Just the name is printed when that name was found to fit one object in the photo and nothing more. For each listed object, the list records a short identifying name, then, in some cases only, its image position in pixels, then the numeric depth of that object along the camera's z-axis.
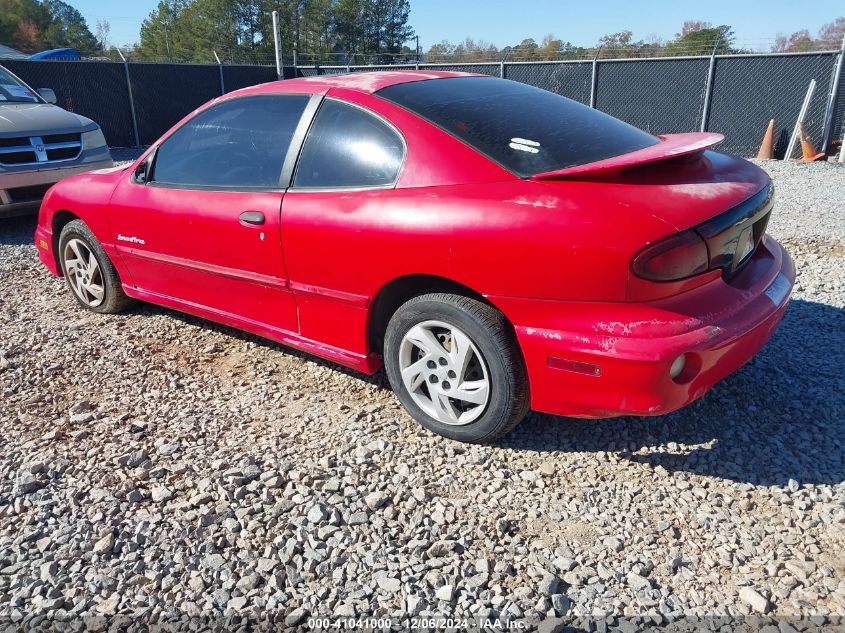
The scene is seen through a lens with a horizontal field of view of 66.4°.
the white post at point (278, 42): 18.38
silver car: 6.64
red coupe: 2.42
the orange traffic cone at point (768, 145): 12.60
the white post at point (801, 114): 12.37
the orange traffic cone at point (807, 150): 12.01
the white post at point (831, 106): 12.04
